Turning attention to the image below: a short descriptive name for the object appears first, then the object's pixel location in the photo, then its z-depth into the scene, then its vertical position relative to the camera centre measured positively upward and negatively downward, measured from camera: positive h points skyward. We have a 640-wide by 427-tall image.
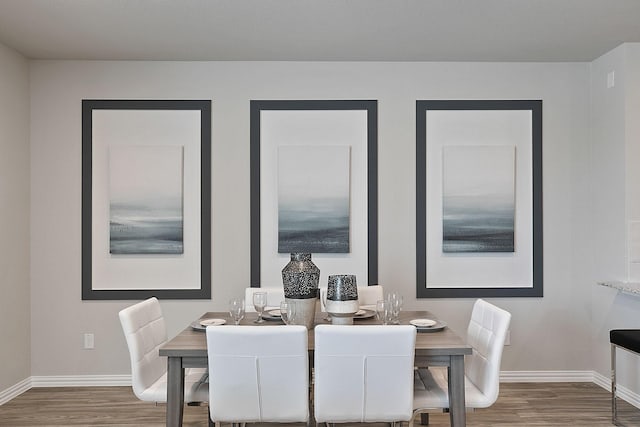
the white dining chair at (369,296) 3.76 -0.56
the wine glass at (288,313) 2.96 -0.53
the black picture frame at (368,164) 4.45 +0.38
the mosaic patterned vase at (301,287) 2.97 -0.39
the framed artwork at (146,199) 4.42 +0.11
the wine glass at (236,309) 3.05 -0.52
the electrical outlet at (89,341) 4.42 -1.00
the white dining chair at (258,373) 2.42 -0.70
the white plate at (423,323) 3.03 -0.60
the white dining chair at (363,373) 2.42 -0.70
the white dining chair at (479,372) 2.74 -0.83
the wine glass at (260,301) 3.09 -0.48
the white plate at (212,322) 3.06 -0.60
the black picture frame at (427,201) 4.48 +0.09
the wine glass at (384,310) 3.05 -0.53
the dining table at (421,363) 2.62 -0.70
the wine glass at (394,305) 3.06 -0.50
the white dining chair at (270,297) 3.74 -0.56
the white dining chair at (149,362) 2.82 -0.77
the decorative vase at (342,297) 2.92 -0.44
